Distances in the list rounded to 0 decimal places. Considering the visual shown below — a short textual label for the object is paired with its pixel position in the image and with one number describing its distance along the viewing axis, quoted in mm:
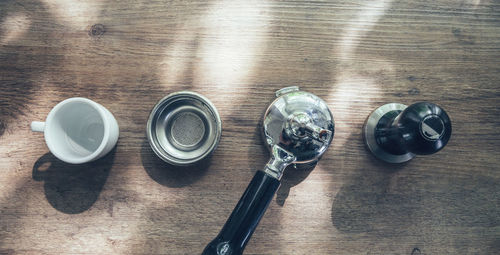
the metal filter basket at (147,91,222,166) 697
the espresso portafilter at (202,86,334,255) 571
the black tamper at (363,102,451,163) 598
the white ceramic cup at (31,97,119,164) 635
